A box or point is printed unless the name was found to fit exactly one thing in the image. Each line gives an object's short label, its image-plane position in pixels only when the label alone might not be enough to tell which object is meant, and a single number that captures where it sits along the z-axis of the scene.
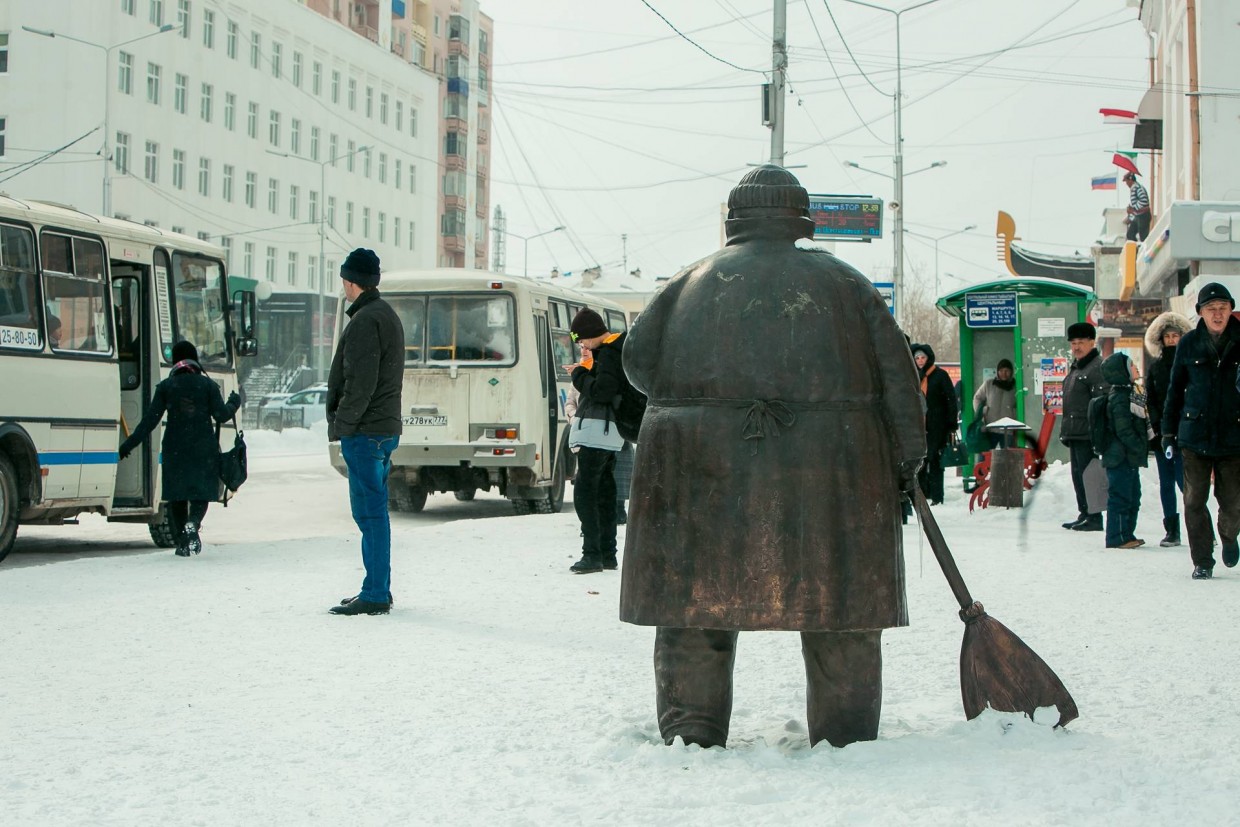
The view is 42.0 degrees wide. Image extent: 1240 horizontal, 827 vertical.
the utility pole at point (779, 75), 23.66
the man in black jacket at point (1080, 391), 13.98
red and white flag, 39.64
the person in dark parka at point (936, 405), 16.89
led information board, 27.95
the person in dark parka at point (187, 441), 12.19
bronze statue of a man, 4.77
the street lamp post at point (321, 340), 52.19
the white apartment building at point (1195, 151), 24.48
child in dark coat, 12.54
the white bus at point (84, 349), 12.02
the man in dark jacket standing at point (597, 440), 10.66
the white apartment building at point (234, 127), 47.47
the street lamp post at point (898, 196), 47.97
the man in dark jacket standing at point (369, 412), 8.55
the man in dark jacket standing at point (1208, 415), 10.06
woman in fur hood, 11.92
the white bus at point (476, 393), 17.86
